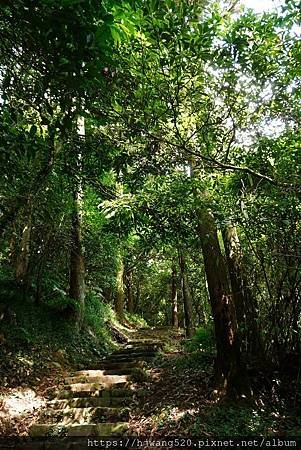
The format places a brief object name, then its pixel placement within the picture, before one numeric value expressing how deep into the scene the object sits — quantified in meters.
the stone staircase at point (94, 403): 4.87
